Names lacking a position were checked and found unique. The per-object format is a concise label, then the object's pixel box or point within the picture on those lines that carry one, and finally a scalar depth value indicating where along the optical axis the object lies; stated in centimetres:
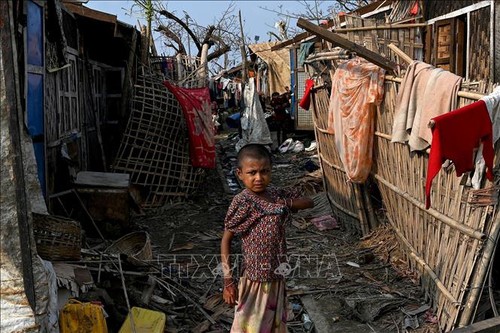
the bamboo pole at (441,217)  386
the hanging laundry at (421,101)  424
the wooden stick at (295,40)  1382
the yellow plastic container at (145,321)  401
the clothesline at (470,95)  384
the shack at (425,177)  397
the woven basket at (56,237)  382
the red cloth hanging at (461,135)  356
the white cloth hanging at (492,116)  360
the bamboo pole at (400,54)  519
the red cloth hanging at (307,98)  896
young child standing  337
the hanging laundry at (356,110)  610
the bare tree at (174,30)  1173
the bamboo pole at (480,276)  378
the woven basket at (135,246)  566
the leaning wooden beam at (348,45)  536
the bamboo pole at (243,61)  1731
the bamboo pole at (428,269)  425
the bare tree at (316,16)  2014
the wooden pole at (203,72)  1211
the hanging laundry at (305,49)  1566
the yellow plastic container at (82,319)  346
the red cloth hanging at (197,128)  959
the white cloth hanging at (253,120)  1539
